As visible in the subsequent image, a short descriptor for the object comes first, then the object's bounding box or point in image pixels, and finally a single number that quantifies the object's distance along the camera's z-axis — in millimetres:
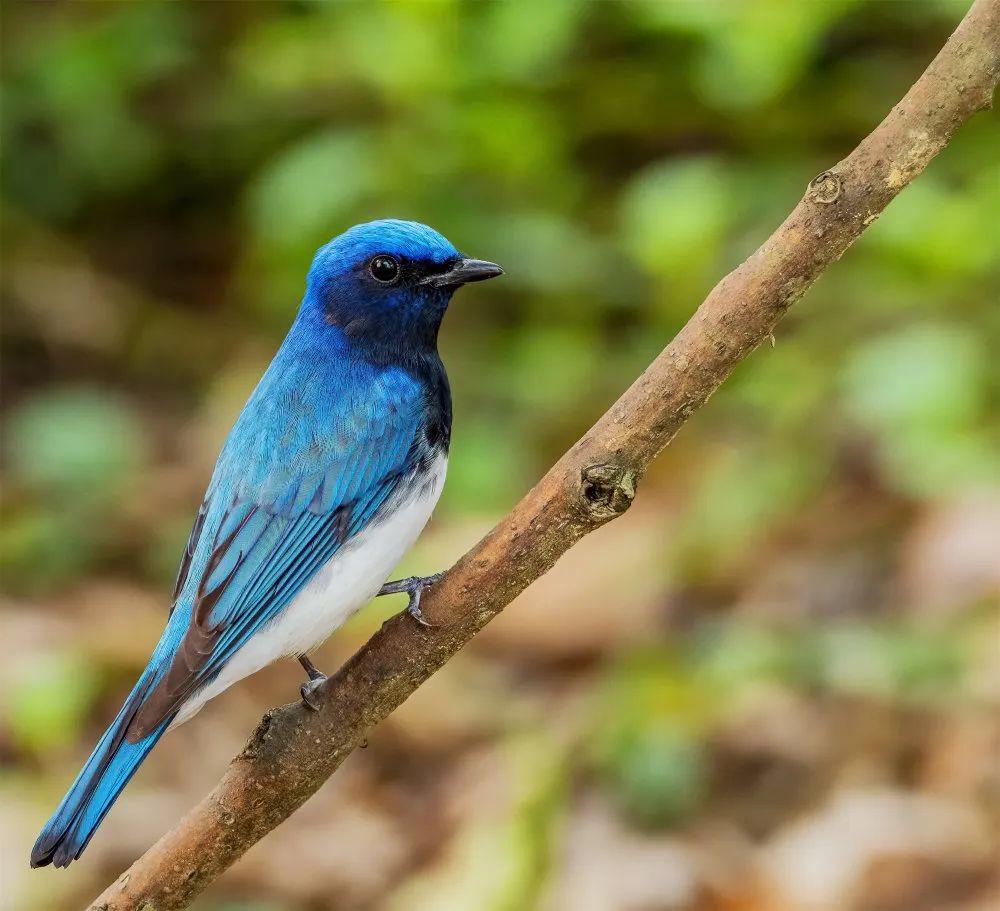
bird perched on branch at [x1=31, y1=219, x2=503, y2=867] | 5582
